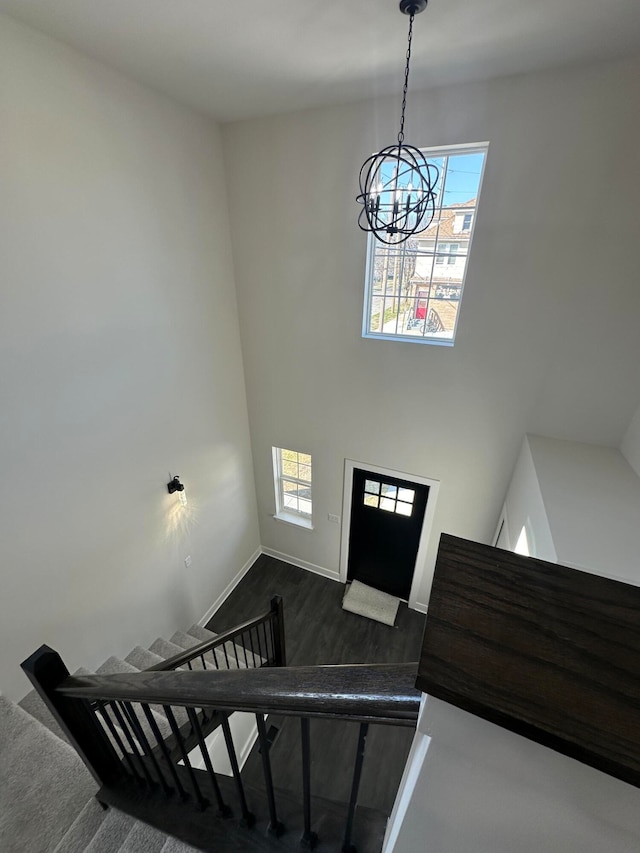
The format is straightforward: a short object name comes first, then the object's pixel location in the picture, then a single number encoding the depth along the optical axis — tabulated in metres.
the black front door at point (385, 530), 4.39
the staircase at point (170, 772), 0.78
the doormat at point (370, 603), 4.71
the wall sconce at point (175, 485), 3.70
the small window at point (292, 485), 4.93
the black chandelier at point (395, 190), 1.91
